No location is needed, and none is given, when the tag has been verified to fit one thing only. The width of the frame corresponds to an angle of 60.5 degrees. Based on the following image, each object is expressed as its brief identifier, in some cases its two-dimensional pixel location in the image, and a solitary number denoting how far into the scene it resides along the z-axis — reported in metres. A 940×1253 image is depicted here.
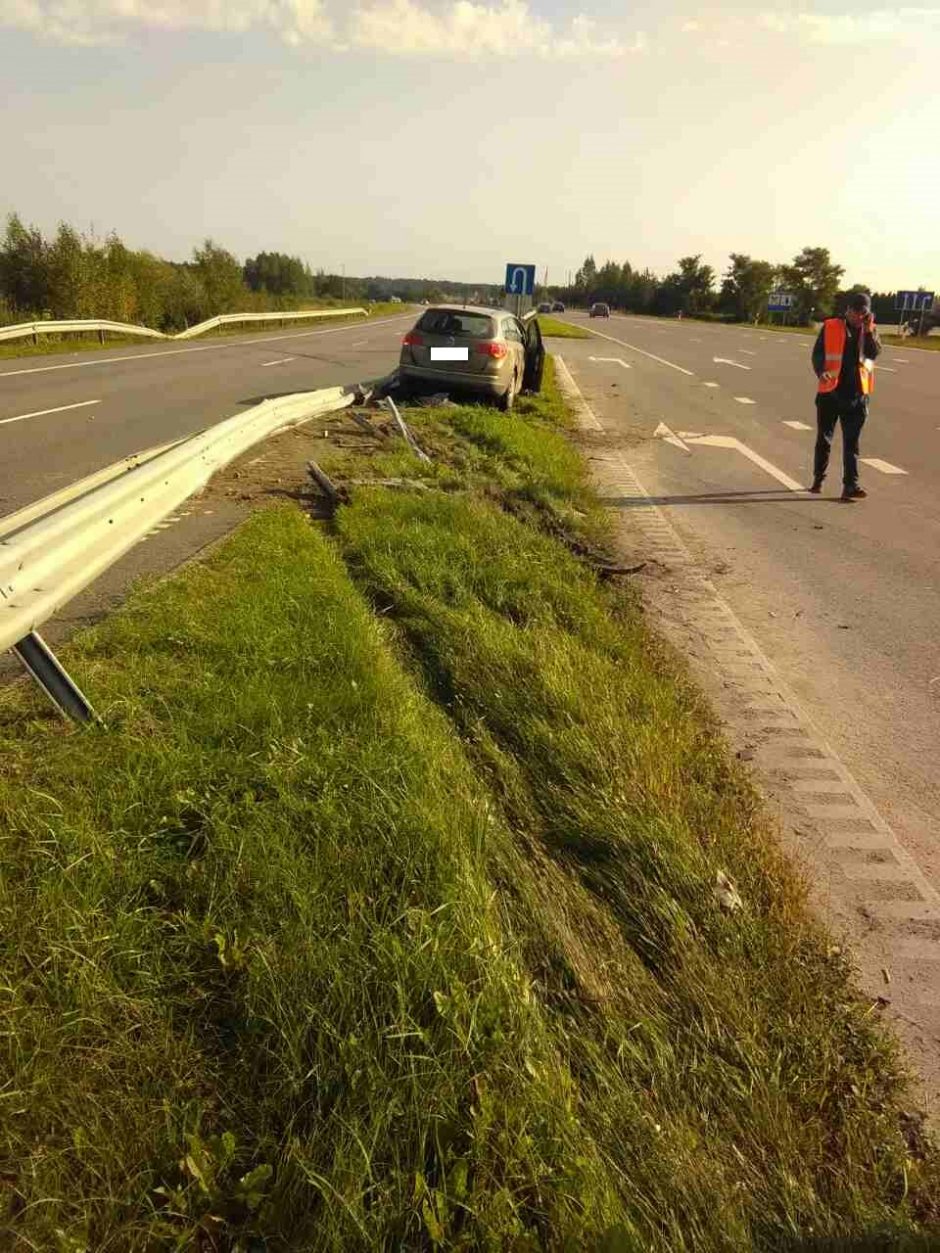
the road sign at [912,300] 49.41
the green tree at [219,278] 41.69
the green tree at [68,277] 27.80
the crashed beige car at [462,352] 11.91
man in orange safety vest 8.26
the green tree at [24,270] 27.61
